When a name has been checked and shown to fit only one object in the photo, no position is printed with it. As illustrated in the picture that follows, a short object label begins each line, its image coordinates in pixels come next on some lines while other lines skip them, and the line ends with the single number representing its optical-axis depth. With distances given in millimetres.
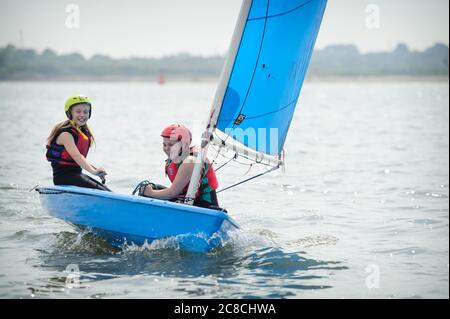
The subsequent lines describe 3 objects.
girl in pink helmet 16875
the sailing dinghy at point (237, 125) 16203
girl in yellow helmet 18109
